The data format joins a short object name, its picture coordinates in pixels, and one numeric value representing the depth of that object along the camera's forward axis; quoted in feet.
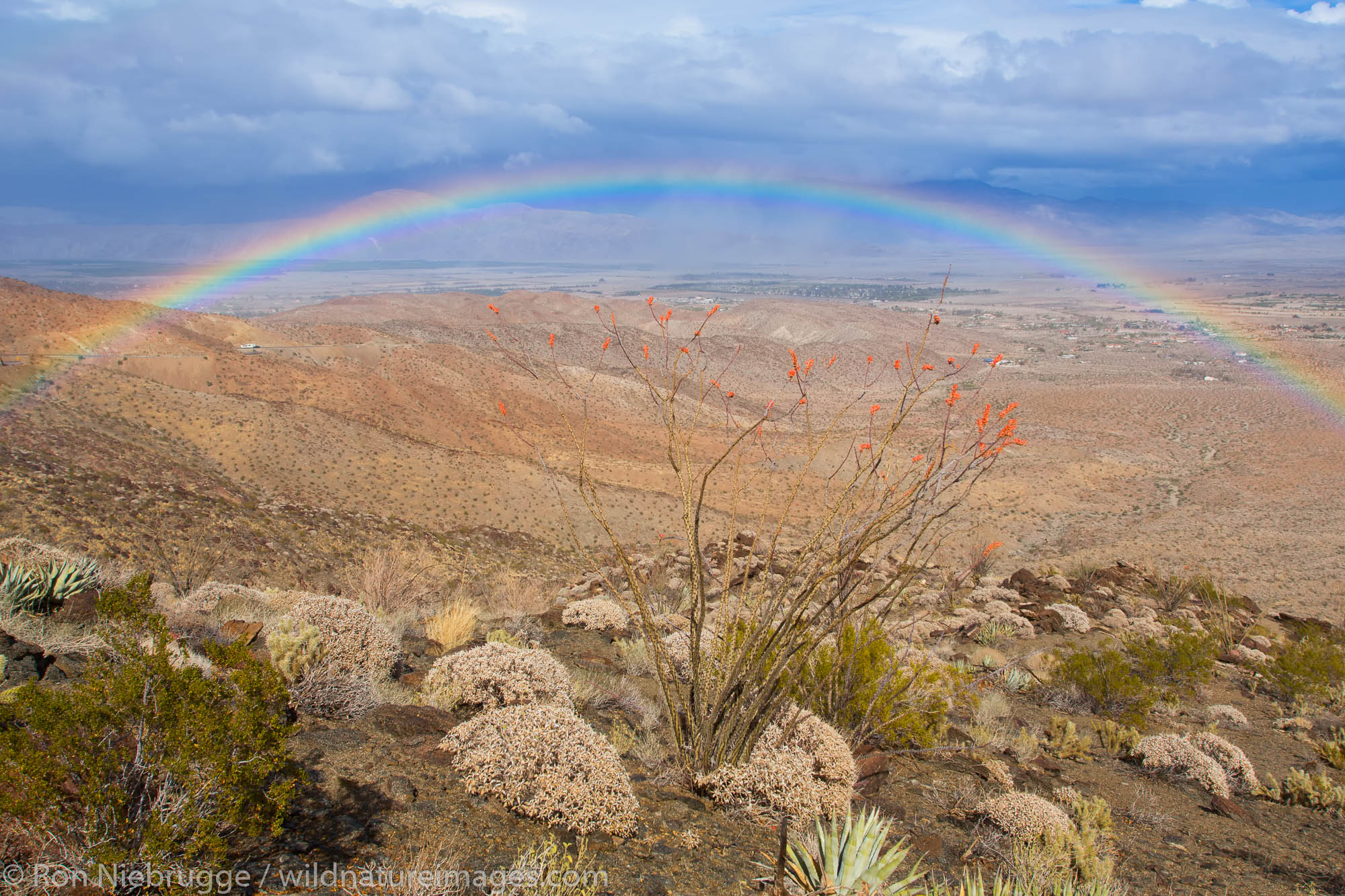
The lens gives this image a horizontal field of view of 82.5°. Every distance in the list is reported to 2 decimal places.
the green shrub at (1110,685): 25.79
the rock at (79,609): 18.98
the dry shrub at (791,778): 14.47
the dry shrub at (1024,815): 15.43
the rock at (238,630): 18.91
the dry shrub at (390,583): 31.55
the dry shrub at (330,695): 15.64
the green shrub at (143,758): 8.40
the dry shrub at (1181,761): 20.17
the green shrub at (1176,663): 29.68
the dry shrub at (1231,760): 20.88
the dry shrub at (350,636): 18.26
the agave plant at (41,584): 19.35
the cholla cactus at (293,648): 16.56
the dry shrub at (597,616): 29.94
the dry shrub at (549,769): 12.53
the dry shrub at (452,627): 24.32
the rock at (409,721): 15.37
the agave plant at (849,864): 11.25
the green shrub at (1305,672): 29.86
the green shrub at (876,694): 18.71
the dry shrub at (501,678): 17.57
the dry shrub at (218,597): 23.41
